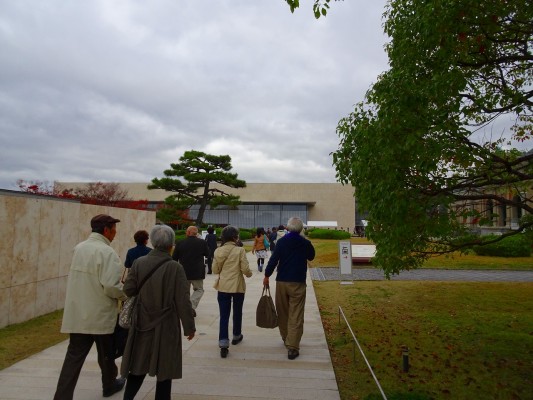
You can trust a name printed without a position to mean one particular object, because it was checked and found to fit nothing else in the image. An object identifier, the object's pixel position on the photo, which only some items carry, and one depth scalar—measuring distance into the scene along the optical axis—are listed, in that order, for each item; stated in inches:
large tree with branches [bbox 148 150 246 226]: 1165.7
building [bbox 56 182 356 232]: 2110.0
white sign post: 499.5
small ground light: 191.9
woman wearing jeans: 211.0
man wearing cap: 137.6
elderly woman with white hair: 129.3
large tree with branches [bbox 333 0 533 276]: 178.1
